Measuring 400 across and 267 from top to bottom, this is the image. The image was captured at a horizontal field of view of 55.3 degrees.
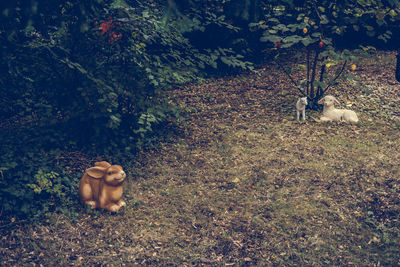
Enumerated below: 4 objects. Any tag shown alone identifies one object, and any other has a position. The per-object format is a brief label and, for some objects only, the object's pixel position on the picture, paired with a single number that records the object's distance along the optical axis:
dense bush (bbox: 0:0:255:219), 4.43
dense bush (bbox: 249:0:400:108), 5.90
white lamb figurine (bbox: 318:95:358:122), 6.41
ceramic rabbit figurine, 4.34
